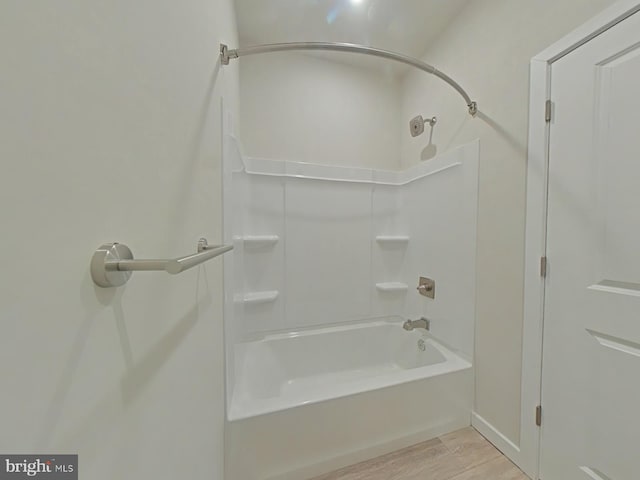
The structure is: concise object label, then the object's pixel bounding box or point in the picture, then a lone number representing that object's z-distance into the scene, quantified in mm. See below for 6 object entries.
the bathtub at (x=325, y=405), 1104
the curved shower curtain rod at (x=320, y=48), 1087
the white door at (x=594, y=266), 875
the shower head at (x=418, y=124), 1865
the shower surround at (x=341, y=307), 1155
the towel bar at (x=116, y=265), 343
